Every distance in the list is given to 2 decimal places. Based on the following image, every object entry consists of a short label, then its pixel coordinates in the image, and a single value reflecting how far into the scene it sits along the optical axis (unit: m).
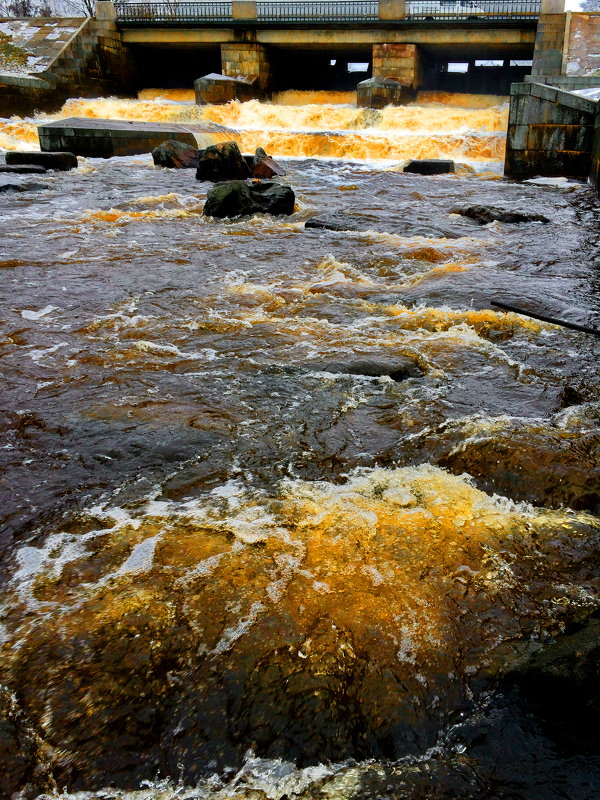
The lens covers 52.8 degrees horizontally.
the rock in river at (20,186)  11.61
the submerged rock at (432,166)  14.87
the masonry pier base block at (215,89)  22.77
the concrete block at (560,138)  12.98
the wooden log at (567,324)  3.91
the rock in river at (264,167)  13.58
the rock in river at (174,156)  14.84
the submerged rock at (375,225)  8.60
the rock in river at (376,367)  4.13
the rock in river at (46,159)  14.27
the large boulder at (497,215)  9.34
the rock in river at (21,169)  13.52
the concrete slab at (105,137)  15.95
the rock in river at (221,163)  12.99
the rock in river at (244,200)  9.62
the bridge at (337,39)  22.67
